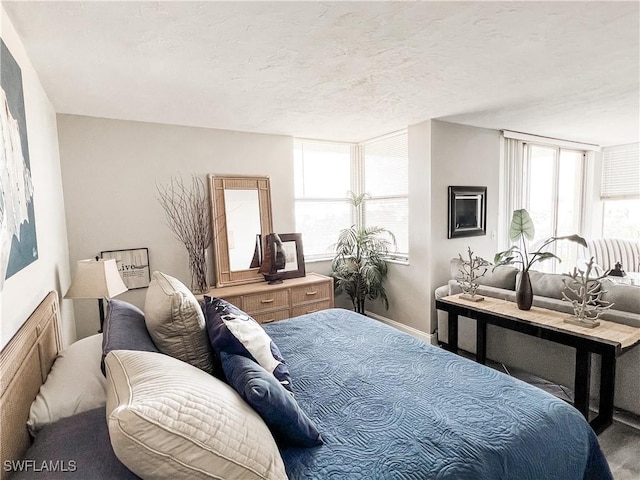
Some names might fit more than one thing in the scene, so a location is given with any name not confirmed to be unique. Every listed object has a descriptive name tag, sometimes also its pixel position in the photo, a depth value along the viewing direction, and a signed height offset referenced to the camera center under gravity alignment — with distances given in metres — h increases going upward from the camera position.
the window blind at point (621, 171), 5.45 +0.47
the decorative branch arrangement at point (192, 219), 3.46 -0.06
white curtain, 4.48 +0.27
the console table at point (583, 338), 2.07 -0.89
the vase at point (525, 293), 2.63 -0.70
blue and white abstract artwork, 1.21 +0.16
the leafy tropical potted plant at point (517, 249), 2.63 -0.44
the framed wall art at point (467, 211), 3.89 -0.08
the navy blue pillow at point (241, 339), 1.43 -0.56
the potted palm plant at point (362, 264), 4.23 -0.71
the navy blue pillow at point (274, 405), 1.12 -0.66
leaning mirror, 3.68 -0.15
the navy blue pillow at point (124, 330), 1.27 -0.48
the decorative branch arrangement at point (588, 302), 2.27 -0.70
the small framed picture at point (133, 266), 3.22 -0.49
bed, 1.07 -0.85
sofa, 2.26 -1.11
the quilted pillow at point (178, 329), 1.44 -0.50
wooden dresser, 3.40 -0.91
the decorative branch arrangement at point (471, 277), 3.01 -0.69
